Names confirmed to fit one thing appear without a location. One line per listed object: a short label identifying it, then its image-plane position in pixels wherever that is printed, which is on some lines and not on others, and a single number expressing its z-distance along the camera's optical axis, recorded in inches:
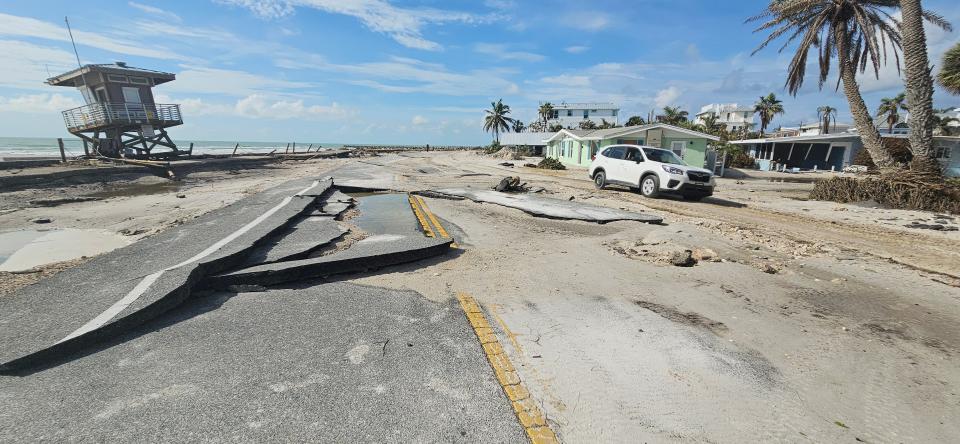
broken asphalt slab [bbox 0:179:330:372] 120.0
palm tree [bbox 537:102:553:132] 2910.9
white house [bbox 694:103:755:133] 3289.9
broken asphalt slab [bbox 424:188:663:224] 346.6
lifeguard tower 1017.5
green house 1061.8
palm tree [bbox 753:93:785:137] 2276.1
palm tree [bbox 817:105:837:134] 2396.0
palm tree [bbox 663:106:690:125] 2143.2
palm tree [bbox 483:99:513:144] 3336.6
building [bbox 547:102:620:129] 2837.1
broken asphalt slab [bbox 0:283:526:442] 89.1
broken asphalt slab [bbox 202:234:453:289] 178.2
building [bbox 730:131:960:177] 994.7
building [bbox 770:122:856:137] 1886.1
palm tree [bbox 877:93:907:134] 1752.0
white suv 463.5
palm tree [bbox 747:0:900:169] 545.6
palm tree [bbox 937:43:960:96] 577.2
